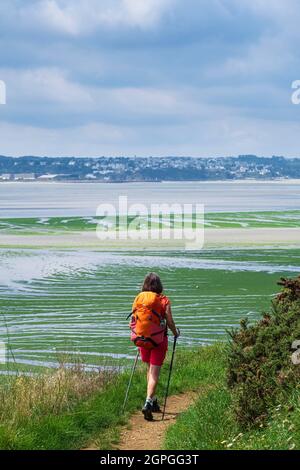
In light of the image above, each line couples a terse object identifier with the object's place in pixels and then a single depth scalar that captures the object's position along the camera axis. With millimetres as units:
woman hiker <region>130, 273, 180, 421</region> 18034
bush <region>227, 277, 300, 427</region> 14949
